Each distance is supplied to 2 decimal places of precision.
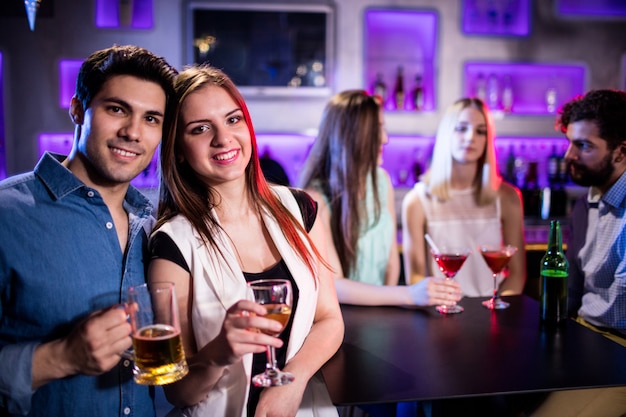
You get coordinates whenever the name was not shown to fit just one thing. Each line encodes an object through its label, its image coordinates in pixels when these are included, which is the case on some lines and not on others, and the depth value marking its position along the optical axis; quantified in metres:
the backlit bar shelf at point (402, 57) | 4.48
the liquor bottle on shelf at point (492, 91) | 4.54
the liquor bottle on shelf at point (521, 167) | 4.60
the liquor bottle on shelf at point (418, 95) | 4.44
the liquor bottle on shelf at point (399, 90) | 4.48
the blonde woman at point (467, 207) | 2.78
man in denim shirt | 1.20
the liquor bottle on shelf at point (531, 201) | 4.49
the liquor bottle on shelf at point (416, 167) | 4.62
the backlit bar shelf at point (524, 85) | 4.53
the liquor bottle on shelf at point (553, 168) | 4.59
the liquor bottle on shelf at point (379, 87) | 4.45
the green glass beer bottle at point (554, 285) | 1.77
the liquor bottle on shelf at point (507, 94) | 4.58
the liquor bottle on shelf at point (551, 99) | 4.64
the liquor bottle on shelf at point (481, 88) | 4.52
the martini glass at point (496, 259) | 1.99
